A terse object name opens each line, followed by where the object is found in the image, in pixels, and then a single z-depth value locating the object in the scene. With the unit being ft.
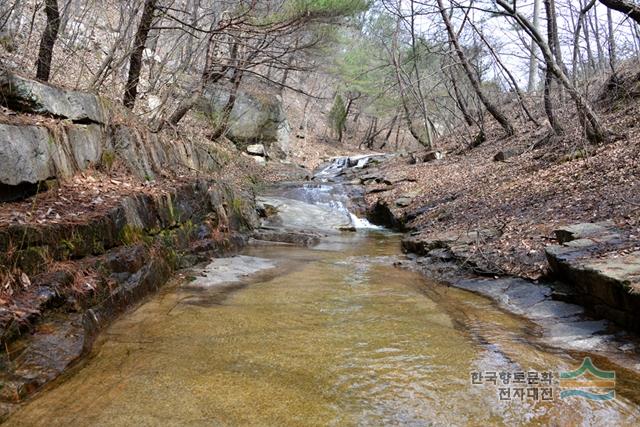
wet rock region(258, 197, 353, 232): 38.96
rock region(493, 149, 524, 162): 41.86
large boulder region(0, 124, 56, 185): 13.44
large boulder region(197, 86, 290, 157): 69.51
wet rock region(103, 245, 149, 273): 14.85
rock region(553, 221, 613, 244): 17.21
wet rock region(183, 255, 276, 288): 18.83
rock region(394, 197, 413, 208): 41.34
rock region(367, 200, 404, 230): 39.50
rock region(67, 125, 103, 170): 17.55
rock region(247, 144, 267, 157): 70.03
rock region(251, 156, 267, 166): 67.93
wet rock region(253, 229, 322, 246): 32.09
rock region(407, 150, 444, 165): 59.88
